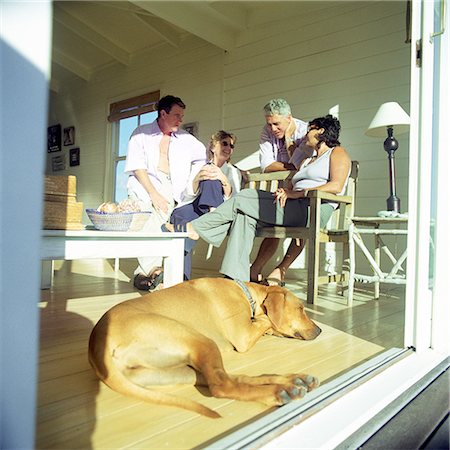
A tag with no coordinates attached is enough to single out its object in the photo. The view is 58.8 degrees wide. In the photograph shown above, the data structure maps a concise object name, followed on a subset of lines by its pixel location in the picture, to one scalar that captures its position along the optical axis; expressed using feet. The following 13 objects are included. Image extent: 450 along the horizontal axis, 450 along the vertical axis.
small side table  8.25
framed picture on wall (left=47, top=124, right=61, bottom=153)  23.24
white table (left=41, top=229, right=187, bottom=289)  5.33
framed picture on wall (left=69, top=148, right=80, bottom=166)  21.89
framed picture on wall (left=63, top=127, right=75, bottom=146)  22.23
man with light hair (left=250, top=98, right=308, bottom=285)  10.30
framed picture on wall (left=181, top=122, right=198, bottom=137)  16.29
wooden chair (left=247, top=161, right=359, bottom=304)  8.43
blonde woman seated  9.75
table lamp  9.71
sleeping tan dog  3.48
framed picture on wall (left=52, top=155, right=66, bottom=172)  22.94
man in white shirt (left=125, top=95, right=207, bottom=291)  10.48
